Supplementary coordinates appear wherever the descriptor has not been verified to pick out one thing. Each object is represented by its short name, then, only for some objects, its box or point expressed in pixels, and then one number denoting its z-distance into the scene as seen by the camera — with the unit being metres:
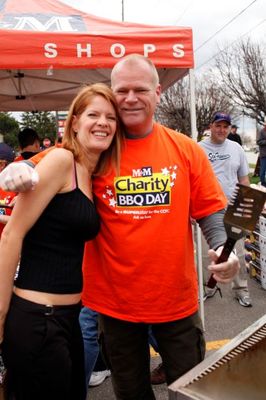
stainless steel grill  1.04
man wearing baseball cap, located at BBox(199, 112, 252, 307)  4.24
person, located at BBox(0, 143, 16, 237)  2.89
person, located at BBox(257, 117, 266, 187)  10.72
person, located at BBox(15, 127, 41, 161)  4.70
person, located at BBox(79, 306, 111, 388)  2.60
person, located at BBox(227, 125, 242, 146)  11.16
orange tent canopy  2.96
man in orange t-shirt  1.79
